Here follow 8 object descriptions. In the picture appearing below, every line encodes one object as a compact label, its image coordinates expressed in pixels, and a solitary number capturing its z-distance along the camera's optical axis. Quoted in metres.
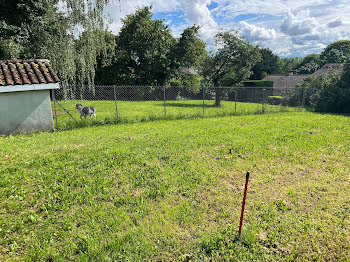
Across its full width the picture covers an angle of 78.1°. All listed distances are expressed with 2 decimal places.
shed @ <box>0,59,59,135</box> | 8.04
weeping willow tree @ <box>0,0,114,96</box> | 9.12
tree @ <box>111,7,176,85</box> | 23.16
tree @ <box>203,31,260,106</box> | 19.38
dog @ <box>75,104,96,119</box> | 10.80
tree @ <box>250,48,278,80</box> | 60.13
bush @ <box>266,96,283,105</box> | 16.11
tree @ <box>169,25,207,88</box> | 22.95
